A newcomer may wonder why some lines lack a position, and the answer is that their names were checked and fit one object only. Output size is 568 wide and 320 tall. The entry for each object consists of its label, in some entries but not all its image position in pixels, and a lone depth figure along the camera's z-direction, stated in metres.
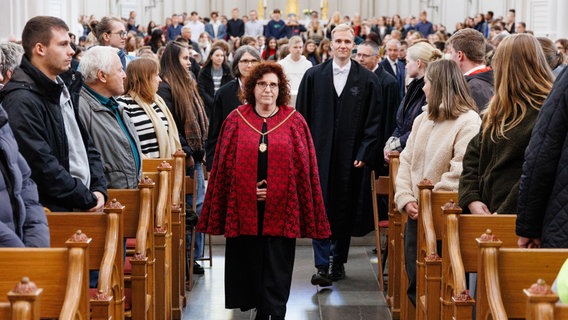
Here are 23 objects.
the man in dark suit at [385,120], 8.47
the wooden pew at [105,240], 4.77
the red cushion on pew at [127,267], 6.19
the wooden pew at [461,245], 4.87
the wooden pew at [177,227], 7.25
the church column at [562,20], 17.69
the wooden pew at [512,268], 3.99
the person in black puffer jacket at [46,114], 5.28
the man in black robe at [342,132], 8.32
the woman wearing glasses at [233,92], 8.49
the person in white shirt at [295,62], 14.00
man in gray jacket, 6.25
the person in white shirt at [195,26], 29.58
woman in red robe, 6.51
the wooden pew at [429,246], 5.68
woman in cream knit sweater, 6.16
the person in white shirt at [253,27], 31.04
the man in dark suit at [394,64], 14.48
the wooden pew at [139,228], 5.66
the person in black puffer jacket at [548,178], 4.21
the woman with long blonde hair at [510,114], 5.05
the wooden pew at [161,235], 6.47
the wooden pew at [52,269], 3.88
